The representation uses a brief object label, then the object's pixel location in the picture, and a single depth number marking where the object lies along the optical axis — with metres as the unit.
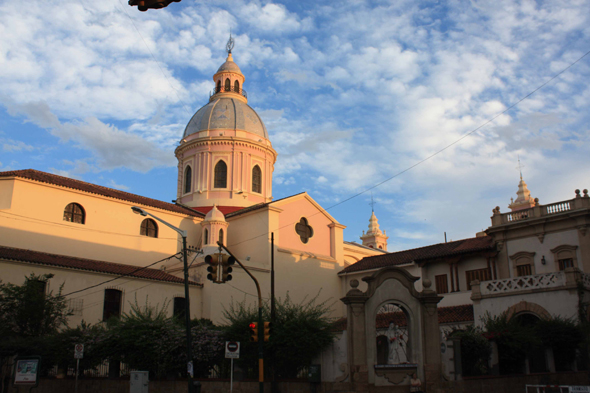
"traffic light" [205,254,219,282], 16.38
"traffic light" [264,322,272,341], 18.12
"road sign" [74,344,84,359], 19.81
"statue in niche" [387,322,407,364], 20.69
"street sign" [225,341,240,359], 17.72
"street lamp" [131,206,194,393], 18.16
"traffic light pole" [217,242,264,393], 17.62
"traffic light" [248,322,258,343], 18.02
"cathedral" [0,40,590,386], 26.36
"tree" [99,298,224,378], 21.89
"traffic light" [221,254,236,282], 16.52
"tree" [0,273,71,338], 25.22
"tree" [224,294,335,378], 20.16
